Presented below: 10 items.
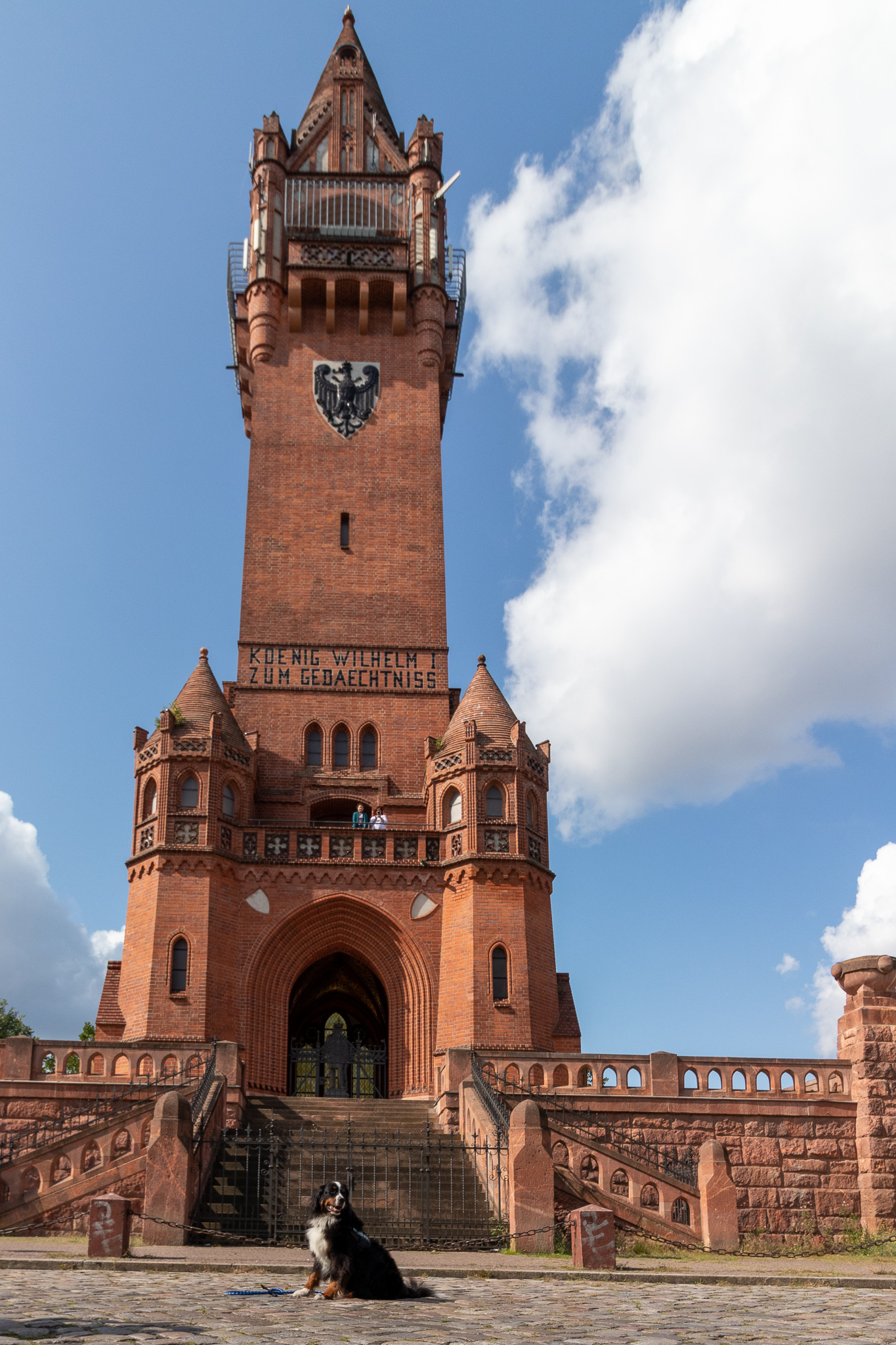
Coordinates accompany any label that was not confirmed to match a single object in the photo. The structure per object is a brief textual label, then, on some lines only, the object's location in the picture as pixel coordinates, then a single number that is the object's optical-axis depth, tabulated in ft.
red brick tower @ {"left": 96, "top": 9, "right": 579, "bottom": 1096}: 87.97
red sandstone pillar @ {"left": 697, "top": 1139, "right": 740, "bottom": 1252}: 51.21
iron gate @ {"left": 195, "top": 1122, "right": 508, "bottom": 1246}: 52.29
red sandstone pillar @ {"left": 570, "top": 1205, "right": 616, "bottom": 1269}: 41.14
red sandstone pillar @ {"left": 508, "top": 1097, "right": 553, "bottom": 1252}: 48.08
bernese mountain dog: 31.53
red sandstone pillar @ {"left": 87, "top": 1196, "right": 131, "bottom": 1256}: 40.57
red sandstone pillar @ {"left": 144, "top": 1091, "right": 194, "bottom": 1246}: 48.93
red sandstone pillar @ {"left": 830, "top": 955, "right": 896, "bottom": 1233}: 67.26
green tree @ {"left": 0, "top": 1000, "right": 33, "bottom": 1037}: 184.78
